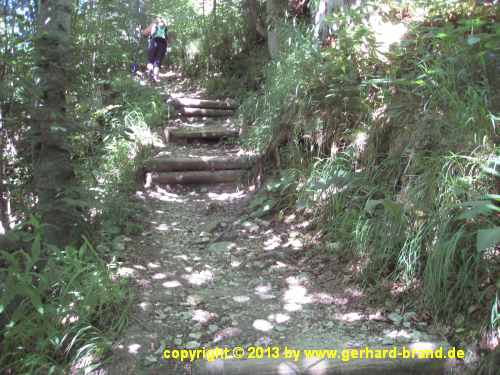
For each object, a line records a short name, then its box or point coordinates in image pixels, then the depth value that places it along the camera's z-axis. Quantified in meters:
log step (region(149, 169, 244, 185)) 5.66
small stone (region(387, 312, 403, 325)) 2.64
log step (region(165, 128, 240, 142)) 7.07
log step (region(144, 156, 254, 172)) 5.76
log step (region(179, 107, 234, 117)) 8.33
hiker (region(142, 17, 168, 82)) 9.89
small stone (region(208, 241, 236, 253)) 3.97
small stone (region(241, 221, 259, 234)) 4.28
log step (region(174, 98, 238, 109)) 8.52
